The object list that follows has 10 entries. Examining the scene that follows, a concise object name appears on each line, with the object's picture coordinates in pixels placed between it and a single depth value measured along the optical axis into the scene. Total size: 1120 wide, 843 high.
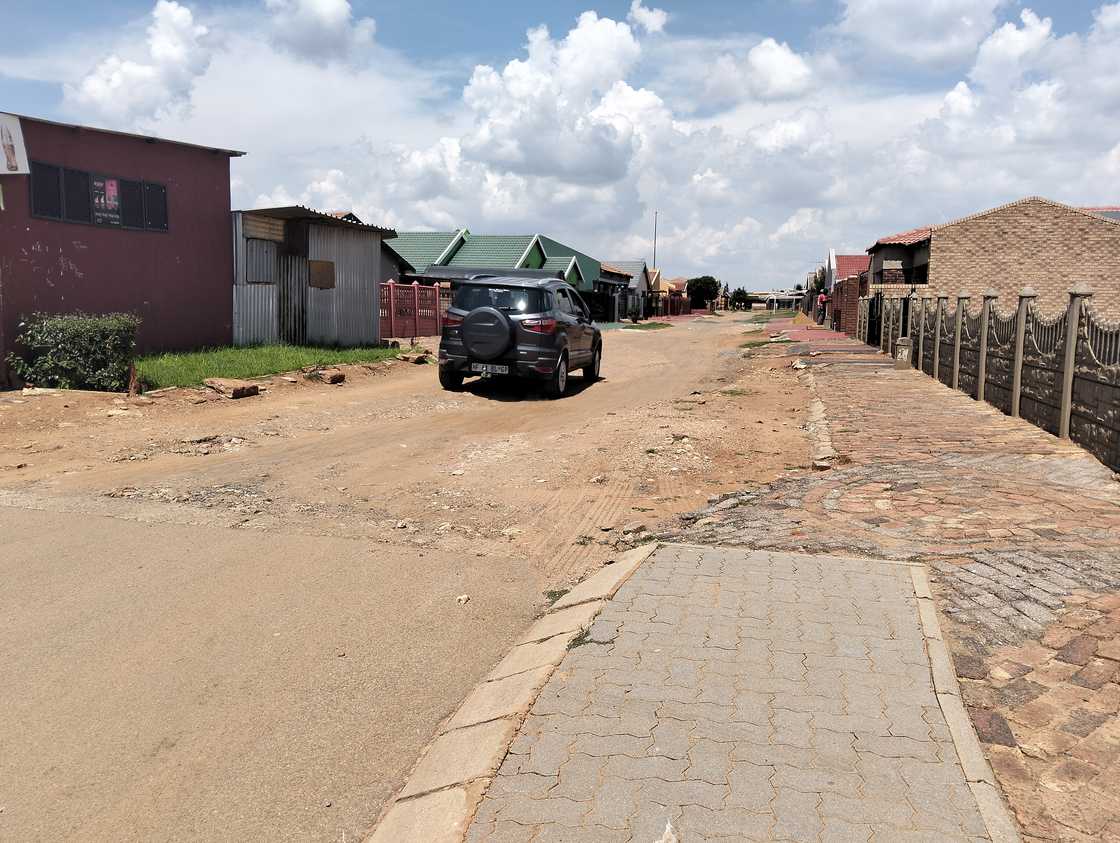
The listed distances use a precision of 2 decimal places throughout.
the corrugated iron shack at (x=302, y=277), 18.59
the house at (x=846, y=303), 38.59
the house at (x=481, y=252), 46.03
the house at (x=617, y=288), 62.13
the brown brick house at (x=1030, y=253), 35.25
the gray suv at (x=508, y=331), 13.56
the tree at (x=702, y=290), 123.25
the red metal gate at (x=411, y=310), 26.34
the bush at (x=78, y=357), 13.03
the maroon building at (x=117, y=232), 13.89
